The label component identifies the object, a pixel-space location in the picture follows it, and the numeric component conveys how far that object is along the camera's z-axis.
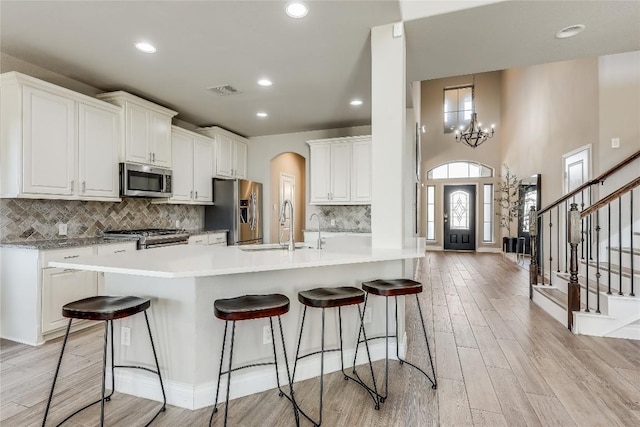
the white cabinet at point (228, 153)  5.71
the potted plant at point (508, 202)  8.49
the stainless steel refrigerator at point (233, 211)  5.53
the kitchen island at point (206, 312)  2.02
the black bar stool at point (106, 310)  1.74
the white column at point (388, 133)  2.63
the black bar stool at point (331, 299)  1.97
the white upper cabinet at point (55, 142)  3.06
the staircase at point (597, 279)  3.13
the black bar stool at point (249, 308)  1.75
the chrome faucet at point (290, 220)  2.59
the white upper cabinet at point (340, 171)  5.57
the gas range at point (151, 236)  3.83
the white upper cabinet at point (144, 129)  4.03
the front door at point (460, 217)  10.16
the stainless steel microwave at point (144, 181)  3.99
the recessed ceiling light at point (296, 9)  2.39
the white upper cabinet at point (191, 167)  4.92
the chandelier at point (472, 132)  8.02
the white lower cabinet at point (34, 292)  2.97
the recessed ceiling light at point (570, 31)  2.70
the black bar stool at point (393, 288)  2.18
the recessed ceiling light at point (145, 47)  2.98
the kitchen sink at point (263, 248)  2.85
